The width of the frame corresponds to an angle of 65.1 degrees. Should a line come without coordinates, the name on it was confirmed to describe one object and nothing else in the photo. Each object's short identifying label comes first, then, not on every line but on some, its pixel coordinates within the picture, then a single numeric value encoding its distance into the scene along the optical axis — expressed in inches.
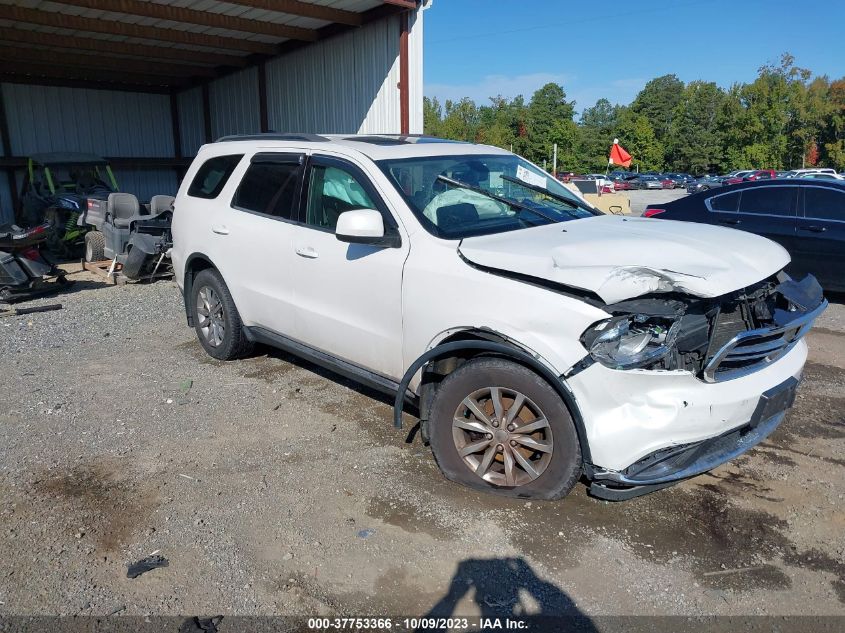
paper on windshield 187.0
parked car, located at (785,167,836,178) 1392.7
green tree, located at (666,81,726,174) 2979.8
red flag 934.8
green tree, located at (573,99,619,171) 3023.4
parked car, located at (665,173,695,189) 2272.1
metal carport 463.5
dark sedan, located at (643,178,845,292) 308.7
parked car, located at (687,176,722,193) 1834.8
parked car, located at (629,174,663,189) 2209.6
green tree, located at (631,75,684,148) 3476.9
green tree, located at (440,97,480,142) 2662.4
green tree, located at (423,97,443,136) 2749.8
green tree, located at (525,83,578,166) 2696.9
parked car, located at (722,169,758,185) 1735.2
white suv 119.3
